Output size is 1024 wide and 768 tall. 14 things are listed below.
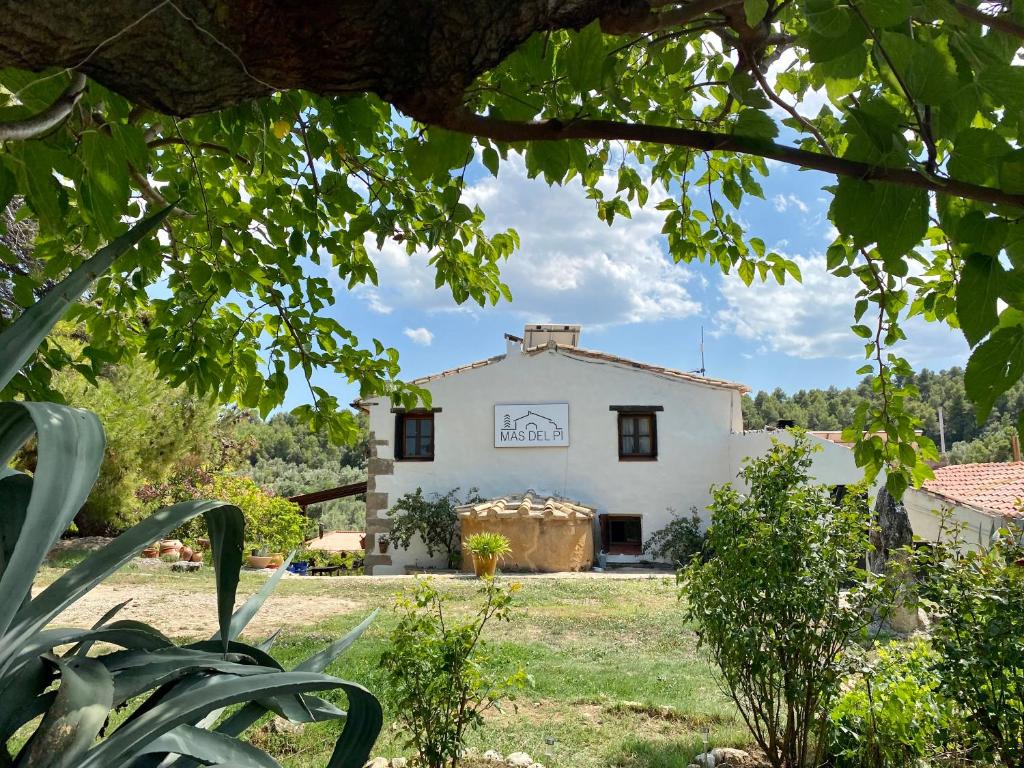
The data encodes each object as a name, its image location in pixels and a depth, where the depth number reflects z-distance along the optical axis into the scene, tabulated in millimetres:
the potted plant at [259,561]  12961
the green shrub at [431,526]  13445
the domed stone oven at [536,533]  12320
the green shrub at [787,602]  3059
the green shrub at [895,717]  2773
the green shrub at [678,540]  12984
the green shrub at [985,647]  2578
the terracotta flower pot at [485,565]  11375
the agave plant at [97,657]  708
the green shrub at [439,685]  2852
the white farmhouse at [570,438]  14062
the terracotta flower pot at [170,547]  12453
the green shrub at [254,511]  13508
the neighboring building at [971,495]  7973
